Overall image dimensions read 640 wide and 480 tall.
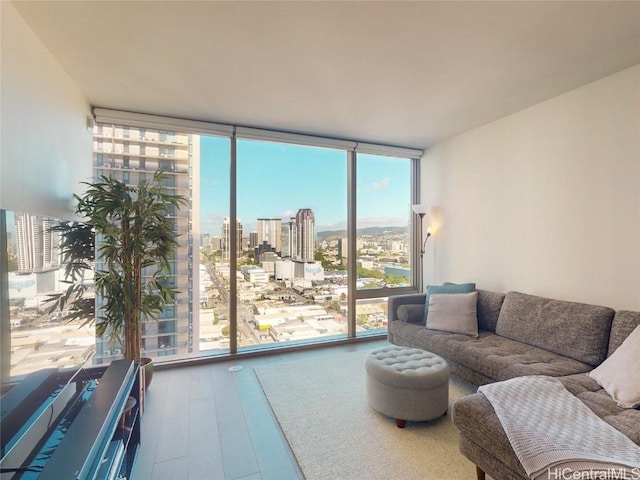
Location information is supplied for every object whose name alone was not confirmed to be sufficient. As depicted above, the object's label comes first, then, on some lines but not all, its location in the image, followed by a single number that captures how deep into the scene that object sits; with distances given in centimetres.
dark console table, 108
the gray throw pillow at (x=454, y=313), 299
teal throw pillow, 334
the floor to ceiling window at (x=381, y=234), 424
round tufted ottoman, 212
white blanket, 121
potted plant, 238
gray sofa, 153
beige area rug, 175
